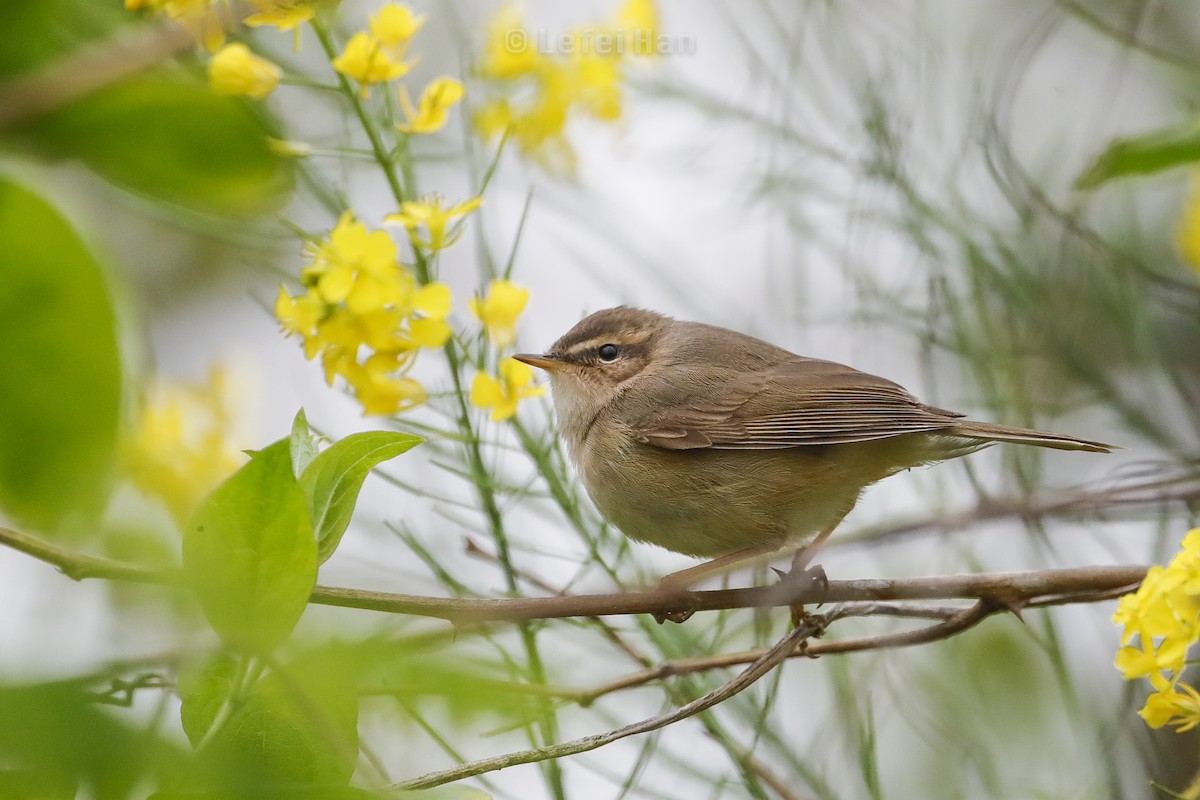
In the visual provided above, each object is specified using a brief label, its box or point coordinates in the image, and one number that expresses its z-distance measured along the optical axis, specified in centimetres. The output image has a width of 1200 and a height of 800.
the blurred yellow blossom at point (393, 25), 486
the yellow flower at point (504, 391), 546
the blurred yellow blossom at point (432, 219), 492
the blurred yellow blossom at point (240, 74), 475
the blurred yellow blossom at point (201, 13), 397
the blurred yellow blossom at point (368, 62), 486
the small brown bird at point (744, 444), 696
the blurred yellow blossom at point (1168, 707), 388
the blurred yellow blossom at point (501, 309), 556
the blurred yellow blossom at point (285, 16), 434
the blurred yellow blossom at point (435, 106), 509
